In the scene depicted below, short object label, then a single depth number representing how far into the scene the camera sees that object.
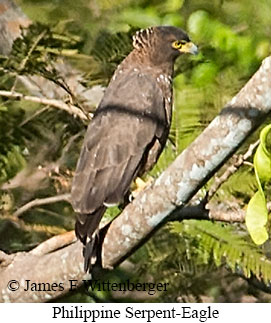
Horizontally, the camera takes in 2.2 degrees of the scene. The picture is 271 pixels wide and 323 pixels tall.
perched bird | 11.88
